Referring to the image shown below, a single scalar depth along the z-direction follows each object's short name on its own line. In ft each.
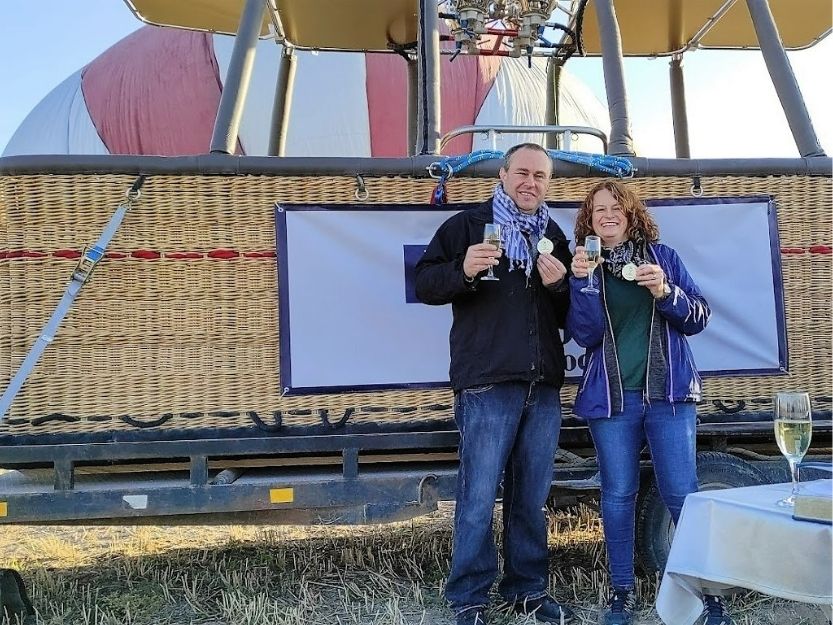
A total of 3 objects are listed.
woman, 9.57
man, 9.55
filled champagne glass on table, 6.50
